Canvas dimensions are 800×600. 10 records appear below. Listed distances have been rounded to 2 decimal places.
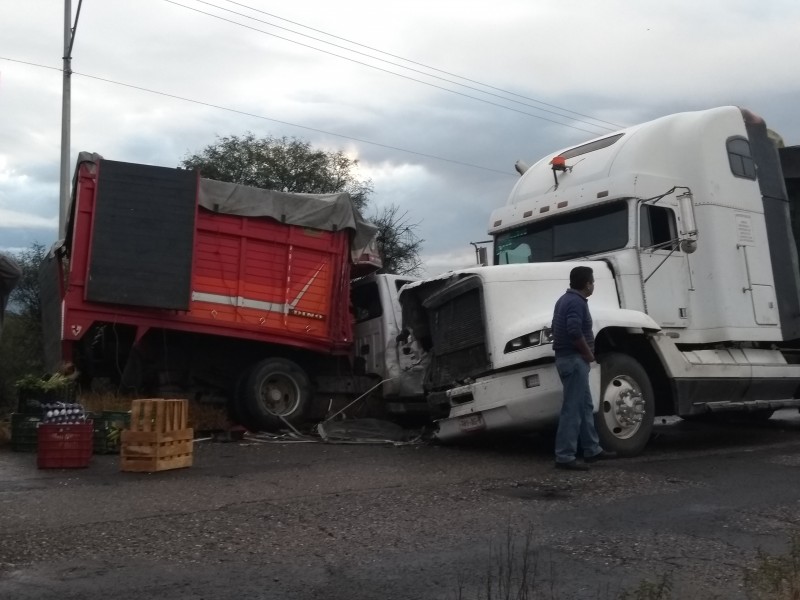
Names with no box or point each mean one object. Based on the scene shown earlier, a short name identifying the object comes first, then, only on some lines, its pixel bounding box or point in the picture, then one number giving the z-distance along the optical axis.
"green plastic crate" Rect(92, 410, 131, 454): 9.33
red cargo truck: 10.15
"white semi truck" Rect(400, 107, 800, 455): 8.77
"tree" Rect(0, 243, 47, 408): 13.90
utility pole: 17.91
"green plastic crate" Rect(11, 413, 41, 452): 9.45
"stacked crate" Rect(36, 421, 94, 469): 8.13
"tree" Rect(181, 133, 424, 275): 25.64
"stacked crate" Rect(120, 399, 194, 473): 7.96
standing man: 7.96
